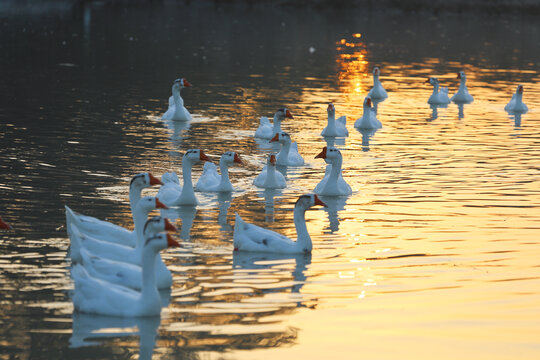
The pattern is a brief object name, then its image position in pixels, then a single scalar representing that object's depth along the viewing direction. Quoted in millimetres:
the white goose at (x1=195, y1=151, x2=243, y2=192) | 18938
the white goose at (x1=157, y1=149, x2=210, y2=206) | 17875
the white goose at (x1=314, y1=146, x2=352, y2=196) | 19125
